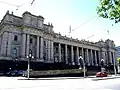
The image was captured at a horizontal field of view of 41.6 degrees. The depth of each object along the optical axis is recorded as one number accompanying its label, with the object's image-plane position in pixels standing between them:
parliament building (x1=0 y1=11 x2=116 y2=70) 50.45
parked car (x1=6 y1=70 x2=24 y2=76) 42.16
